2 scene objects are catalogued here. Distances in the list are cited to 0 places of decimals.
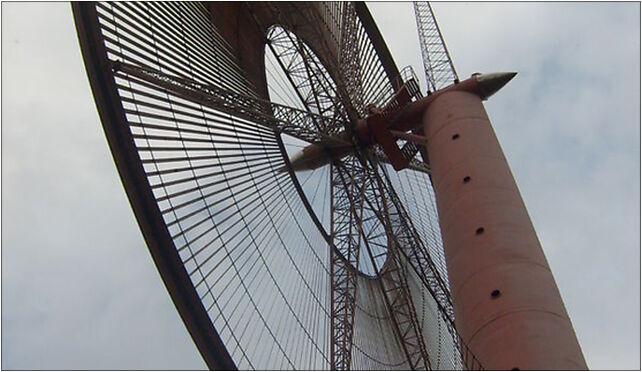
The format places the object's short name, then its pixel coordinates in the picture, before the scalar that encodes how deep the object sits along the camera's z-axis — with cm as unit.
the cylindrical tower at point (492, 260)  1379
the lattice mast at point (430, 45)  2838
